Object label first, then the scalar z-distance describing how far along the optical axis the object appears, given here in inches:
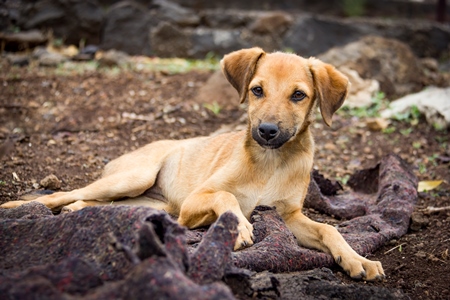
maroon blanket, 98.3
